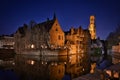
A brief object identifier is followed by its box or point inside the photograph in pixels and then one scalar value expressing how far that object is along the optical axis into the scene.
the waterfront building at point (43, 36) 35.10
